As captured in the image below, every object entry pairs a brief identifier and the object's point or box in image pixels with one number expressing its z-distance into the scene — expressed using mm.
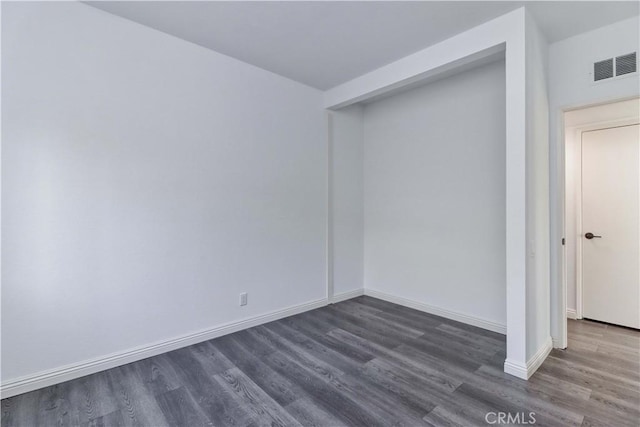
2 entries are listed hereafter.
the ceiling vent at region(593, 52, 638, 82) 2412
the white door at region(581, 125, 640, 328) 3199
